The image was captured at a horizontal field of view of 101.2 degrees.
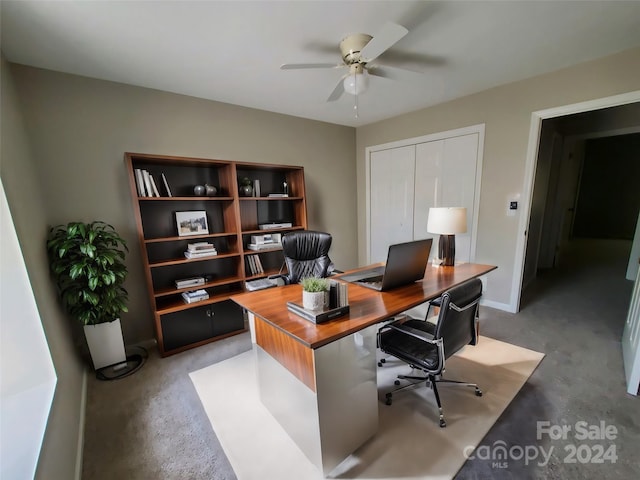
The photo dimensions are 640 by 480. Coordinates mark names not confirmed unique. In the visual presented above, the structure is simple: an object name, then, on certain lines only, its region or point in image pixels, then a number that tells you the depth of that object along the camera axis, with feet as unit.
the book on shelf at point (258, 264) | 10.34
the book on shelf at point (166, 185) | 8.18
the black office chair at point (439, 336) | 4.77
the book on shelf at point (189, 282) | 8.63
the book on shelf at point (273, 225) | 10.40
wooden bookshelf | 8.07
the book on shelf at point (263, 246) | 10.10
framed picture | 8.79
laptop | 5.51
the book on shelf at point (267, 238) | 10.18
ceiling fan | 5.05
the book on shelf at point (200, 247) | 8.80
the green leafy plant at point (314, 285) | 4.52
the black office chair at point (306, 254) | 8.64
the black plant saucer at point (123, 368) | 7.16
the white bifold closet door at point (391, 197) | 12.35
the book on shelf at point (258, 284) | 9.47
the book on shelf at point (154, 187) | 7.89
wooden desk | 4.07
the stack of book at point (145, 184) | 7.67
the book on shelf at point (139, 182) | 7.65
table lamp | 7.40
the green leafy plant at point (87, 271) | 6.36
